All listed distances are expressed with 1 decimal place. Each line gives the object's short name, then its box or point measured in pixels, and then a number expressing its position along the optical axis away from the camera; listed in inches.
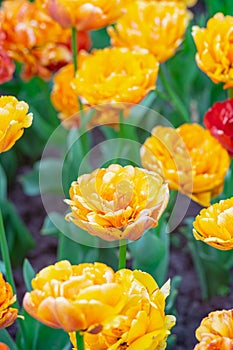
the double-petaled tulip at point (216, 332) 38.3
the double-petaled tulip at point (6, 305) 40.5
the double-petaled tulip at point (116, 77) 49.4
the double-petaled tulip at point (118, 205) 40.2
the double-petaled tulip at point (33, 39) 58.4
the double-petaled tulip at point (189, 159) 48.1
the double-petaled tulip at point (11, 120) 41.3
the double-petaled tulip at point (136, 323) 37.7
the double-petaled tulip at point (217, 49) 48.2
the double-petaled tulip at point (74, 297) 35.6
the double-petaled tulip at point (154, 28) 54.3
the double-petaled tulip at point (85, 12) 51.1
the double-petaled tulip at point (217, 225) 39.9
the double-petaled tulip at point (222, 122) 47.9
